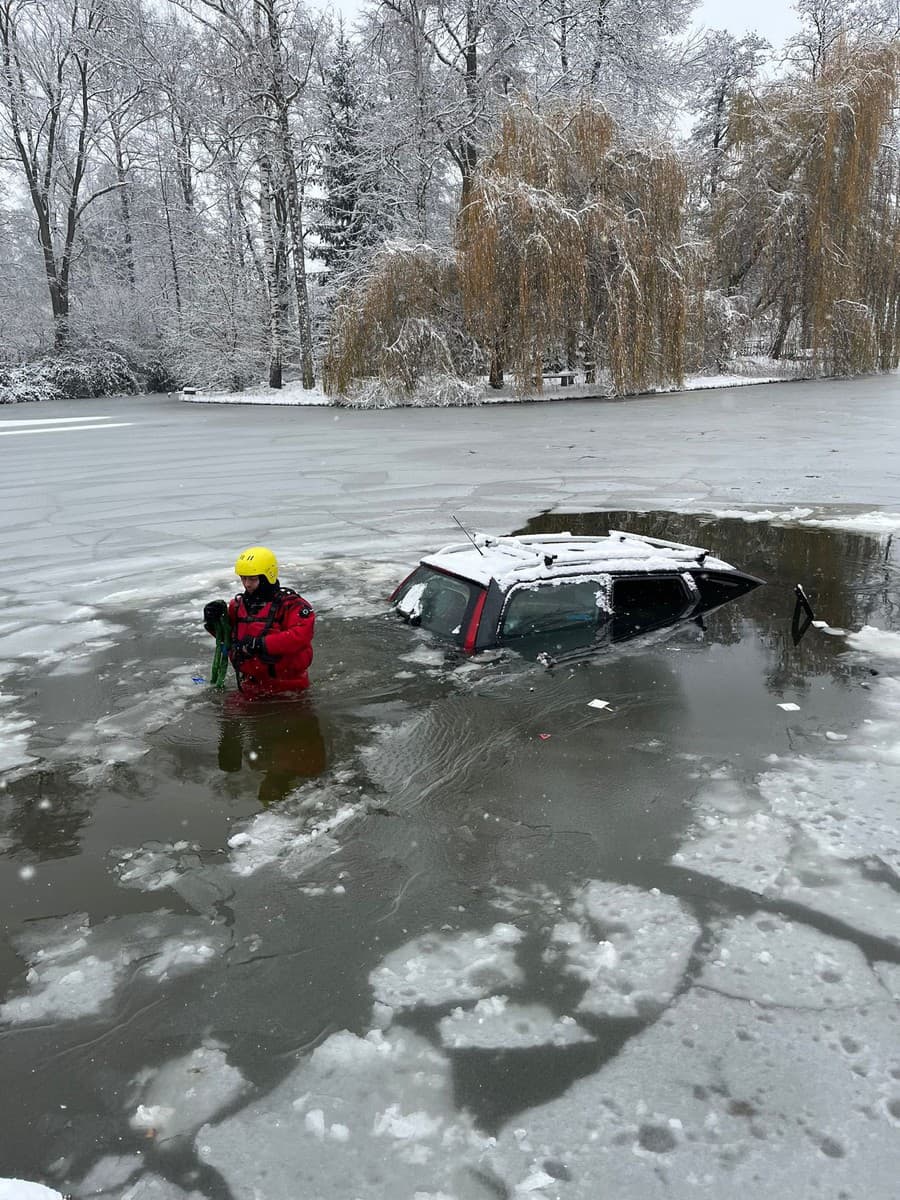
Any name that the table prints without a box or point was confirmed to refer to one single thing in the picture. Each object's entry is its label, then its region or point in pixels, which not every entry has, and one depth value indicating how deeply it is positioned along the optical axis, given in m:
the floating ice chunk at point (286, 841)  4.82
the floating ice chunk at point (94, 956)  3.84
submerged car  7.27
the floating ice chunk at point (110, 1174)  2.99
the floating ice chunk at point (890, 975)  3.74
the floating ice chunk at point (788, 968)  3.72
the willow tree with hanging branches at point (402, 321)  27.50
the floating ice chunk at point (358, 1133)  3.00
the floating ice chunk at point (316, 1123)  3.18
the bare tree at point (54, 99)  38.22
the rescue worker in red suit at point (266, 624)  6.39
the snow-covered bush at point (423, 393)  28.16
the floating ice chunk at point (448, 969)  3.82
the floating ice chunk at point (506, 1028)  3.54
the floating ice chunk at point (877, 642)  7.52
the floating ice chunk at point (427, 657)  7.36
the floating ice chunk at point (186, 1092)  3.22
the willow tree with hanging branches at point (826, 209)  28.89
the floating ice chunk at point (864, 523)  11.89
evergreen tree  37.53
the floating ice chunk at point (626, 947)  3.76
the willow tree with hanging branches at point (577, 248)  25.84
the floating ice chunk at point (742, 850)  4.54
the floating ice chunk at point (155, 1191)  2.96
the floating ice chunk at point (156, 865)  4.71
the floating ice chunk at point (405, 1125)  3.16
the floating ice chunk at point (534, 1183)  2.94
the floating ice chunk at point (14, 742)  6.02
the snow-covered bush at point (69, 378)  37.97
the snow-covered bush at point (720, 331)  30.73
